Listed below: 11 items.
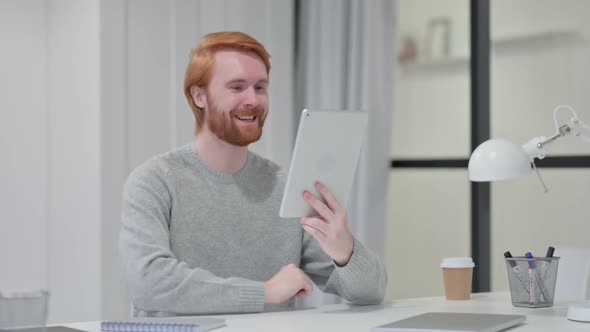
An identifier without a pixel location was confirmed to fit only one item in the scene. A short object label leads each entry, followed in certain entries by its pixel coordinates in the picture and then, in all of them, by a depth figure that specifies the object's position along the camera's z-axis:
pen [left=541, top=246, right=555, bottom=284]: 2.27
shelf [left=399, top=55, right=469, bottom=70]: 4.13
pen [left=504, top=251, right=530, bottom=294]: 2.28
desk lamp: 2.11
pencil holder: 2.26
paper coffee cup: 2.48
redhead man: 2.27
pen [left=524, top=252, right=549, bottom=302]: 2.26
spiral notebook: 1.78
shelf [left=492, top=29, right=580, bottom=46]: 3.67
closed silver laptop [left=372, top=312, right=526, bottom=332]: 1.81
